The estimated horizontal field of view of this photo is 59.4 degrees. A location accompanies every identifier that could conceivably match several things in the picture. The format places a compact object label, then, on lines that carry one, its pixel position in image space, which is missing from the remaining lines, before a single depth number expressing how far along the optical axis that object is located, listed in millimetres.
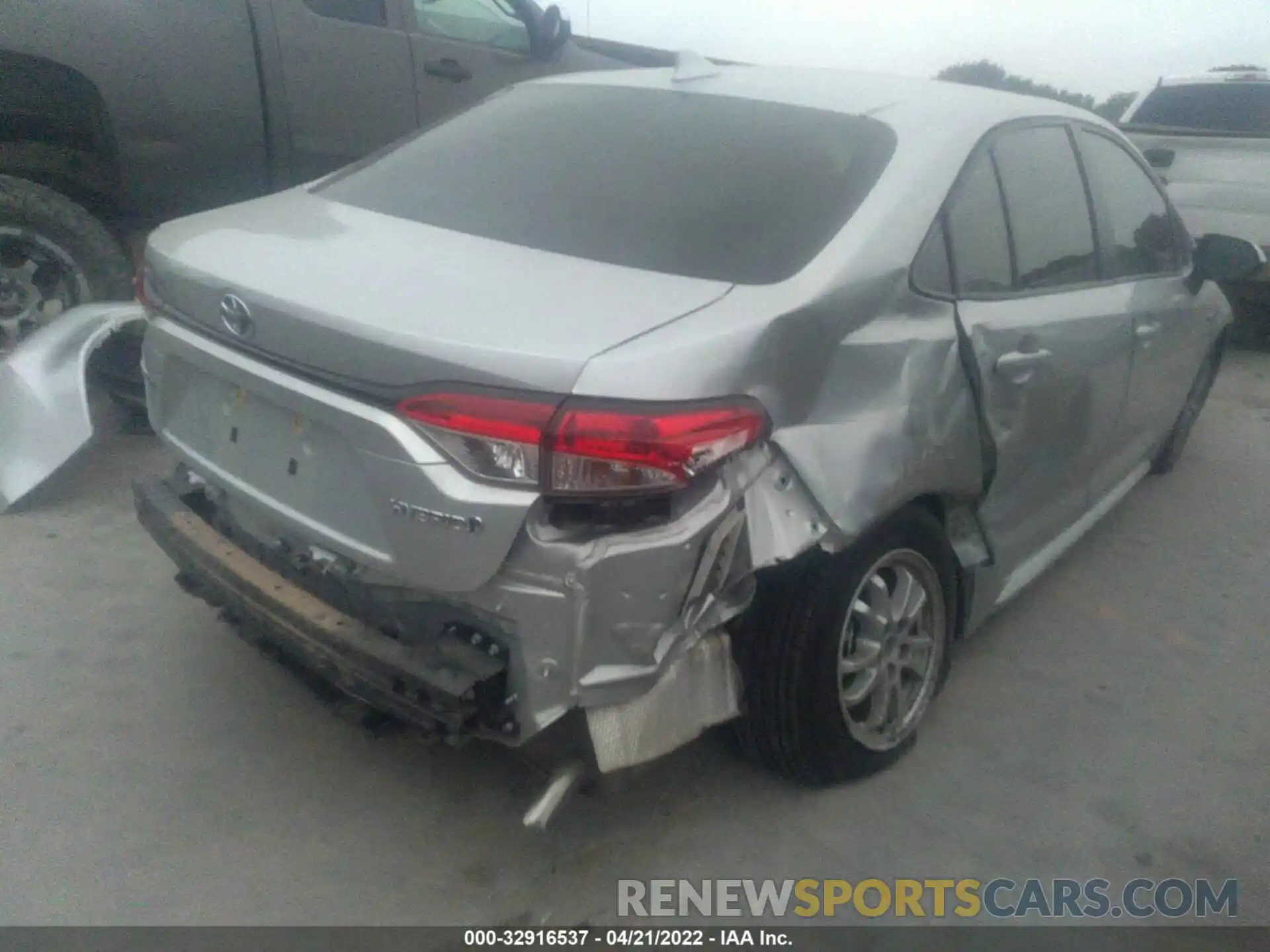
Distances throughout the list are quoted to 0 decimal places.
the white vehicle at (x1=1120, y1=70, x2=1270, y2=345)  6977
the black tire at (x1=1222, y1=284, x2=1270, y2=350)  7711
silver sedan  1985
